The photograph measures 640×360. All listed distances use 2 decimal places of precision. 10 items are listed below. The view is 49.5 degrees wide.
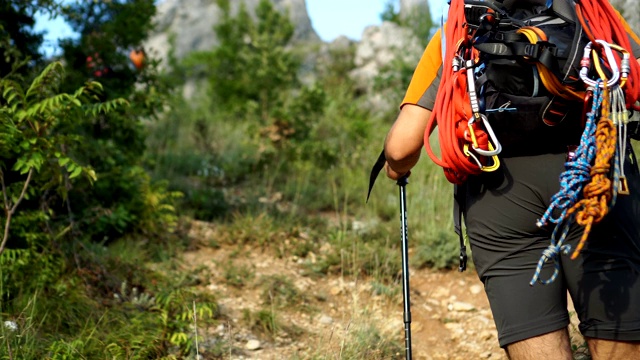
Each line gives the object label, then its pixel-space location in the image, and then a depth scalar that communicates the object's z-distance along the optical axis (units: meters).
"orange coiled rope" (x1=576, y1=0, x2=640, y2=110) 2.18
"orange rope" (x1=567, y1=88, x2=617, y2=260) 2.05
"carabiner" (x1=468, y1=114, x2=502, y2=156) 2.21
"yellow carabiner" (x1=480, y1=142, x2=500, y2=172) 2.27
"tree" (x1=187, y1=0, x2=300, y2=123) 9.70
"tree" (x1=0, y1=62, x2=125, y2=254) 3.72
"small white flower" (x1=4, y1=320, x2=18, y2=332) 3.55
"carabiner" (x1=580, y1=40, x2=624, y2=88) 2.09
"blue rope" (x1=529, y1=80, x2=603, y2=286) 2.13
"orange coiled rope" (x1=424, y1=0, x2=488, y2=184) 2.29
